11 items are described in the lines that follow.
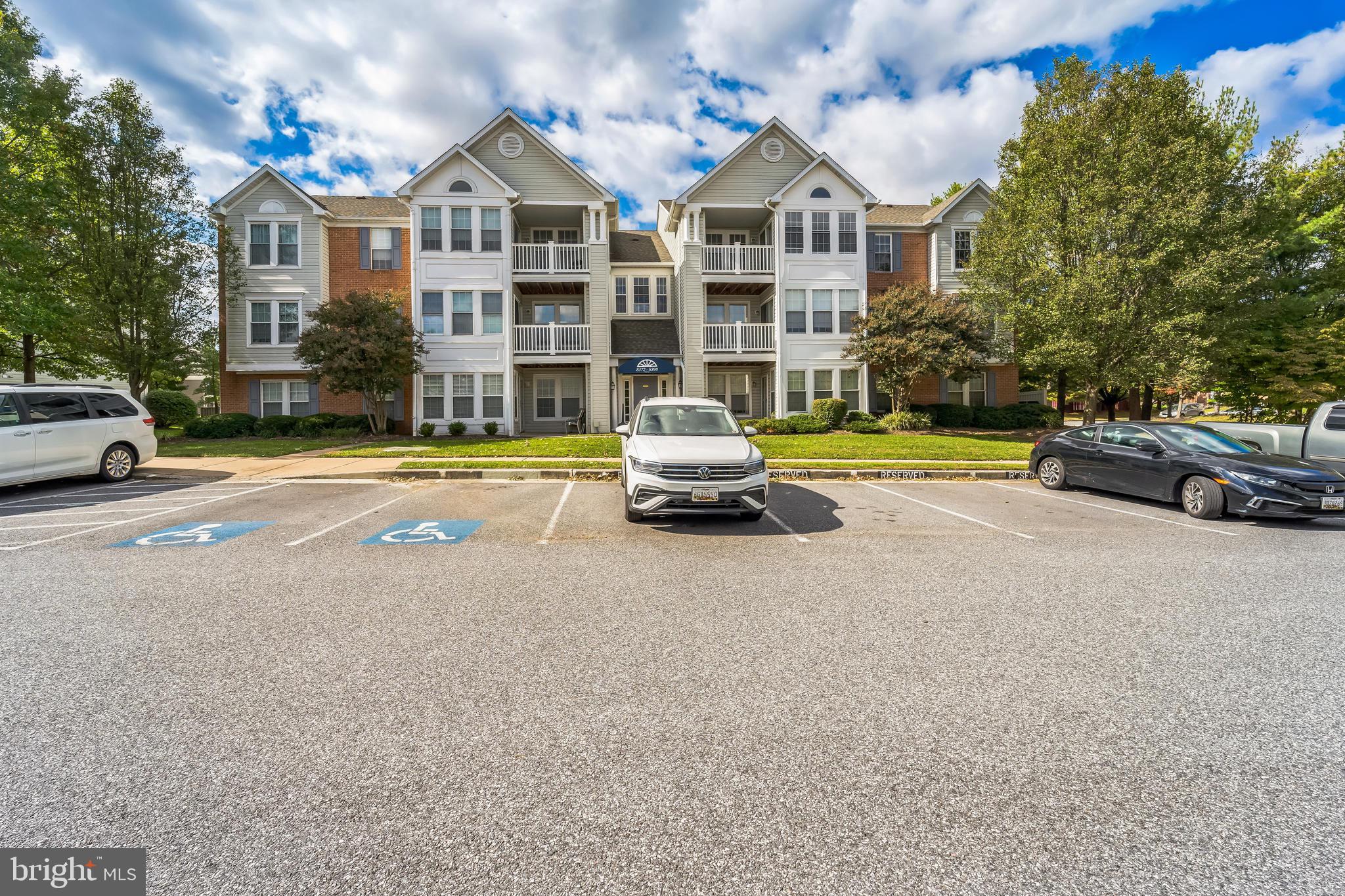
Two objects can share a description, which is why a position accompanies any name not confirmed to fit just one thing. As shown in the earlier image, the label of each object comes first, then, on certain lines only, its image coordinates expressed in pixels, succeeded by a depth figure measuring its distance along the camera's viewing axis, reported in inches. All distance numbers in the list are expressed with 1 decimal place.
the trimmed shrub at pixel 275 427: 860.6
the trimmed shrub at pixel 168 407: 1013.8
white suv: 315.3
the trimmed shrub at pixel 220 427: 836.0
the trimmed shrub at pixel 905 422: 898.1
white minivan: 395.5
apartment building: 940.0
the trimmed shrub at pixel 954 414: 1005.2
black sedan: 340.2
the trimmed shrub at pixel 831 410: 901.8
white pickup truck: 431.2
